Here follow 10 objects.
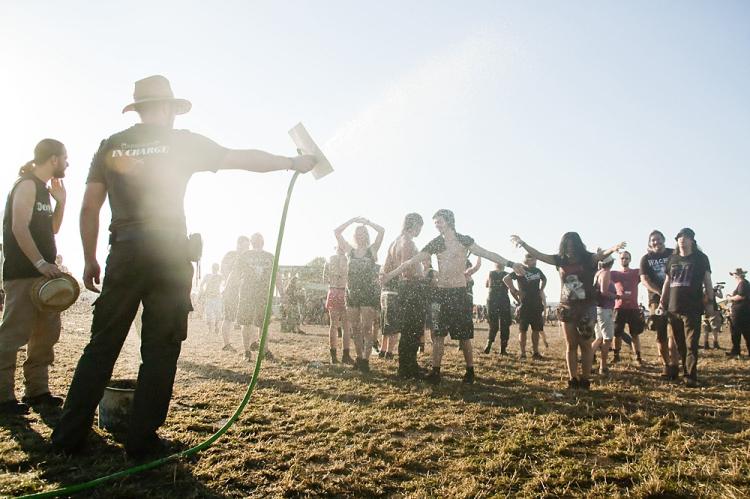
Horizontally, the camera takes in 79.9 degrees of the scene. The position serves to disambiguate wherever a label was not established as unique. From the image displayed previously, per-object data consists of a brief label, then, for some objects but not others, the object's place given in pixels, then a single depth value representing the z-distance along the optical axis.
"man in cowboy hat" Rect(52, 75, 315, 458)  2.71
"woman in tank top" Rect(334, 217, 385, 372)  6.91
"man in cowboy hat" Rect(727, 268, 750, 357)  10.30
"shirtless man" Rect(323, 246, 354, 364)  8.38
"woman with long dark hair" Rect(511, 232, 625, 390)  5.64
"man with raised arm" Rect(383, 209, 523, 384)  5.94
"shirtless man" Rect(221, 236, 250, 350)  8.64
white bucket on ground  3.23
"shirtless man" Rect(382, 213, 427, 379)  6.16
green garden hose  2.20
